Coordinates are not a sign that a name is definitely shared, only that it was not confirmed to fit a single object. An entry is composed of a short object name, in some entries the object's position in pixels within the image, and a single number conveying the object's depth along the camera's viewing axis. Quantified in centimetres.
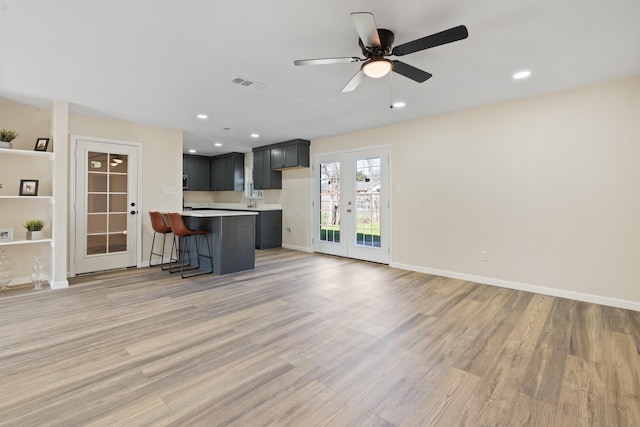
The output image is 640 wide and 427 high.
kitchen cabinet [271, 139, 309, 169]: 633
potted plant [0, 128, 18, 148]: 364
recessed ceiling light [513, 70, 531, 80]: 304
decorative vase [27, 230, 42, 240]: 387
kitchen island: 455
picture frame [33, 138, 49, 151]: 393
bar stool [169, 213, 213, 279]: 438
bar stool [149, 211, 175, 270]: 473
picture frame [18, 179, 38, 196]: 388
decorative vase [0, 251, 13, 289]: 377
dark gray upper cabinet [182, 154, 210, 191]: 818
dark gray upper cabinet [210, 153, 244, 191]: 796
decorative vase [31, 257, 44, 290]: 384
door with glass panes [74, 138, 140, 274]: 455
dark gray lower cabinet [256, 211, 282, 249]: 693
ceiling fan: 192
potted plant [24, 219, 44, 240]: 387
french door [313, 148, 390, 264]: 533
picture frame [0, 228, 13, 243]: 374
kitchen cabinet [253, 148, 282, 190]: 706
